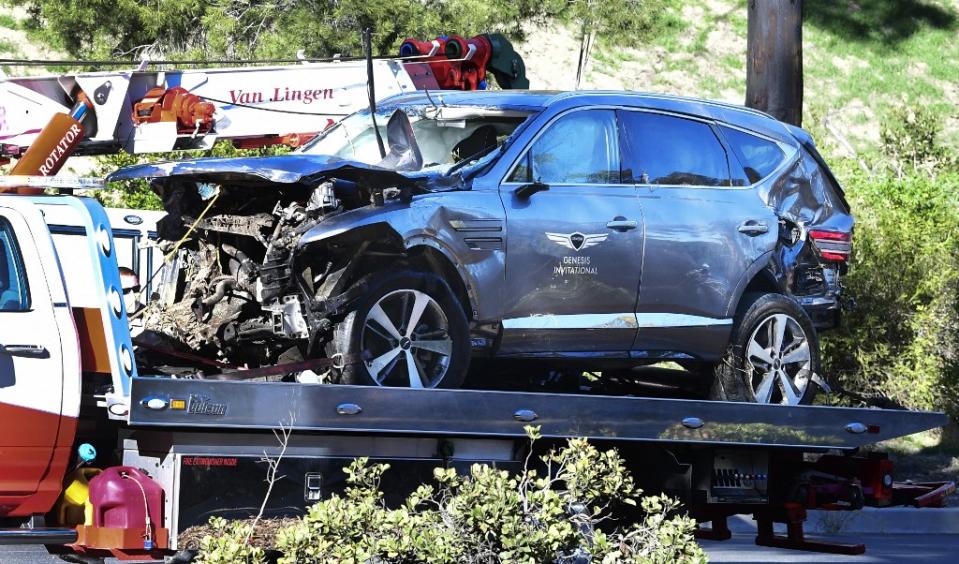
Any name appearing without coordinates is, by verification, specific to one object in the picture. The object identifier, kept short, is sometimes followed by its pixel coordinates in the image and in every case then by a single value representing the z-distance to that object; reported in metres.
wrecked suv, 13.62
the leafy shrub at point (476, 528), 10.71
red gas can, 11.70
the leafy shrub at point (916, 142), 49.99
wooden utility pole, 24.67
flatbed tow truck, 11.71
